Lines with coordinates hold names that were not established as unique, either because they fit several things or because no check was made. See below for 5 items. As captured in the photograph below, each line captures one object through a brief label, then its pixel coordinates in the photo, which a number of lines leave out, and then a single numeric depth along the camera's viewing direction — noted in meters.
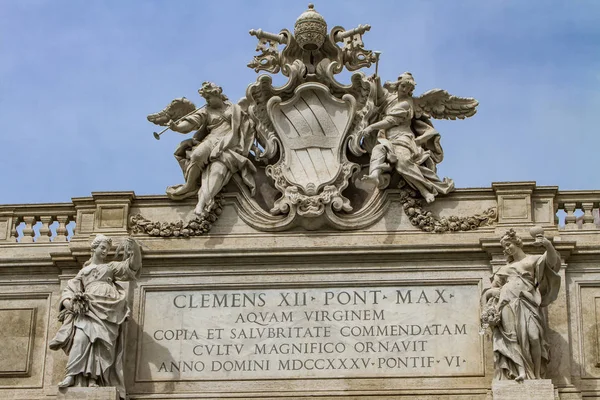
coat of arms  24.44
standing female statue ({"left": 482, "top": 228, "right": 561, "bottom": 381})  22.83
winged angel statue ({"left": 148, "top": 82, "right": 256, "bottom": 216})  24.64
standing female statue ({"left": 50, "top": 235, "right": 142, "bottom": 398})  23.11
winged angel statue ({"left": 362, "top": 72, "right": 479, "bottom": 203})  24.38
